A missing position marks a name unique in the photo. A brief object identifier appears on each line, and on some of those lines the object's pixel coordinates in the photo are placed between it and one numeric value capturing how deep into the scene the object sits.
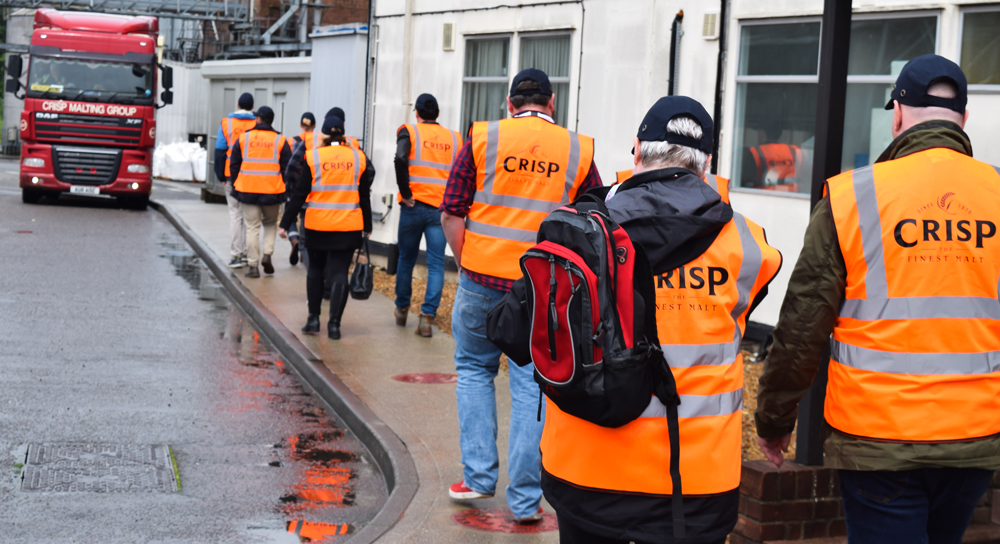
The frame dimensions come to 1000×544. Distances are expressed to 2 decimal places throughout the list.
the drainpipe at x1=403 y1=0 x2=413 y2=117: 15.41
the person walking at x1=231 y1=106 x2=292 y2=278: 13.27
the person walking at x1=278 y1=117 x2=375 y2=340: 9.44
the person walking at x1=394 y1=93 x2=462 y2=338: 9.97
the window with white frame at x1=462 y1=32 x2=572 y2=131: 12.95
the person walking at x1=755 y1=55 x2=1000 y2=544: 3.12
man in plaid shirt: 5.26
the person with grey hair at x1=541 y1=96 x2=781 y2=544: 3.00
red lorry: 22.94
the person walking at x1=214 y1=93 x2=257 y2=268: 14.02
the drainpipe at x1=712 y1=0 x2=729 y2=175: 10.31
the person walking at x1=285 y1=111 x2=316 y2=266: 13.88
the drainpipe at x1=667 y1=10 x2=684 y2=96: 10.75
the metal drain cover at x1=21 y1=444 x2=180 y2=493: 5.69
